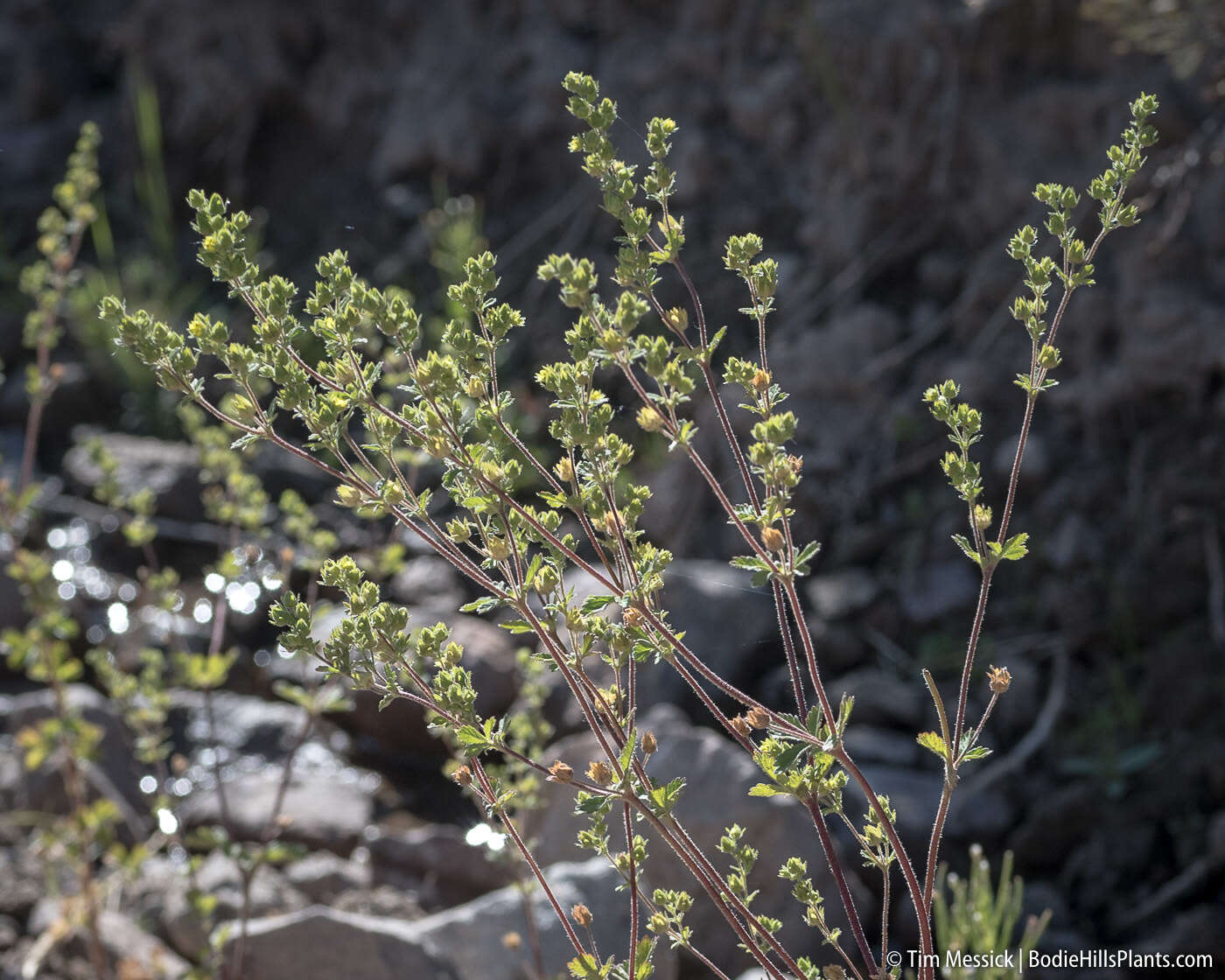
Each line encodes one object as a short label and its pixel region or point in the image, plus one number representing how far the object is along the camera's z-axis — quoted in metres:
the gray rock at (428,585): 5.01
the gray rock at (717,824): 2.95
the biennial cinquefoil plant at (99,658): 2.62
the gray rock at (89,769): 3.97
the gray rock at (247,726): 4.65
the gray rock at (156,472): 5.73
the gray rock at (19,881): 3.50
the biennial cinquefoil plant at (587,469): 1.37
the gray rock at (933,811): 3.24
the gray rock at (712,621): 4.04
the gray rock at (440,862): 3.61
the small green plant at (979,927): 2.16
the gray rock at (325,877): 3.54
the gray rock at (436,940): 2.70
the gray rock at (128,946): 2.97
